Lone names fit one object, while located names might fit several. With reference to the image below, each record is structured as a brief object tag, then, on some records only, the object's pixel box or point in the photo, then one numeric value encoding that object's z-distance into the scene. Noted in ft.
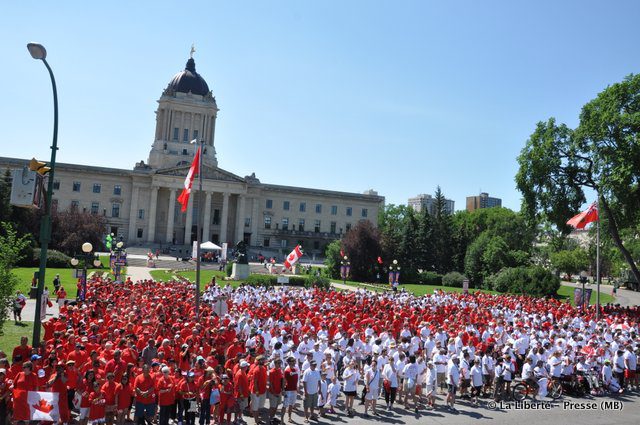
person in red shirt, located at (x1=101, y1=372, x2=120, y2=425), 36.86
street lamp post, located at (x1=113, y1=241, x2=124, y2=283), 120.44
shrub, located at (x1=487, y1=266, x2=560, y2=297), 173.78
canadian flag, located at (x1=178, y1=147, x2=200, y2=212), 78.12
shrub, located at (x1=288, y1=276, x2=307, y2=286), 162.81
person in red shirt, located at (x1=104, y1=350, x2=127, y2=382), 38.73
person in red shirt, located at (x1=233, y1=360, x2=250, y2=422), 41.50
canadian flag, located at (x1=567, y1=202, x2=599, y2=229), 101.04
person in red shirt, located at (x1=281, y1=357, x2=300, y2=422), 44.24
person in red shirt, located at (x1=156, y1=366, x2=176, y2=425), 38.45
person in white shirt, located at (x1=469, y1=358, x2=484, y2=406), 52.06
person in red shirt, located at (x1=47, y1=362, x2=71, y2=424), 35.06
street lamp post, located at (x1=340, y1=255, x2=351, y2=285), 183.58
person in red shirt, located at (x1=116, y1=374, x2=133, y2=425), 37.56
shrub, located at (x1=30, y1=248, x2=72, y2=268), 170.81
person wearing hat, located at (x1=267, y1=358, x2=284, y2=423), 43.19
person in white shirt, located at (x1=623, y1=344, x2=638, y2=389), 60.42
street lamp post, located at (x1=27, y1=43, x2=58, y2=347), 44.06
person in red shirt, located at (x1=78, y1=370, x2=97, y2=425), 36.24
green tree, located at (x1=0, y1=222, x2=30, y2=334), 55.16
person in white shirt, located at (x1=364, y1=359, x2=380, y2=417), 47.37
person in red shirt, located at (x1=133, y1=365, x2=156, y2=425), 37.86
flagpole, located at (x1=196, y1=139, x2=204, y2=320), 70.23
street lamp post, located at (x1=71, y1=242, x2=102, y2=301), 78.86
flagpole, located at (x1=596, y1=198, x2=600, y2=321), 97.45
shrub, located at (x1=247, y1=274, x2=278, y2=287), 143.25
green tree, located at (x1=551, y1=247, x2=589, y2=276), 325.42
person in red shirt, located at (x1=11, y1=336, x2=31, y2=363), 41.42
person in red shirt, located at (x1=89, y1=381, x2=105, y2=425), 35.83
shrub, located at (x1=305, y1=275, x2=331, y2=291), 150.76
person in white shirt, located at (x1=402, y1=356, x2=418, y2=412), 49.57
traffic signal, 41.75
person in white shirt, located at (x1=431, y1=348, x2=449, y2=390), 53.31
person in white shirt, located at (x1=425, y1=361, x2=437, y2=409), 50.44
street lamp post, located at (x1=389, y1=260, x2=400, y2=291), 157.89
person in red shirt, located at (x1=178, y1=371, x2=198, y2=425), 39.47
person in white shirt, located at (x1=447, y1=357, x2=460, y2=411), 50.24
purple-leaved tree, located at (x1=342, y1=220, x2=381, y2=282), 204.64
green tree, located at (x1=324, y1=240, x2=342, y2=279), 208.74
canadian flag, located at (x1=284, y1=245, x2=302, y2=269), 133.88
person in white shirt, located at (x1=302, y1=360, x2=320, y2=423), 44.87
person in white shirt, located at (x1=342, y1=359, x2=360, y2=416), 47.21
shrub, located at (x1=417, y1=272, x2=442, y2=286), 212.64
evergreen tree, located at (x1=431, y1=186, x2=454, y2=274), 233.76
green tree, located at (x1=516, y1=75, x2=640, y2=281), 111.86
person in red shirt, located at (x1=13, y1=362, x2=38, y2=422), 33.58
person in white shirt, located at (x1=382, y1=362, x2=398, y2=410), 49.06
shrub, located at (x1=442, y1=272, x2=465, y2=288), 206.69
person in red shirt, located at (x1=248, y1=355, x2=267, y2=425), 42.27
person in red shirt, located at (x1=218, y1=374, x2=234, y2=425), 40.04
